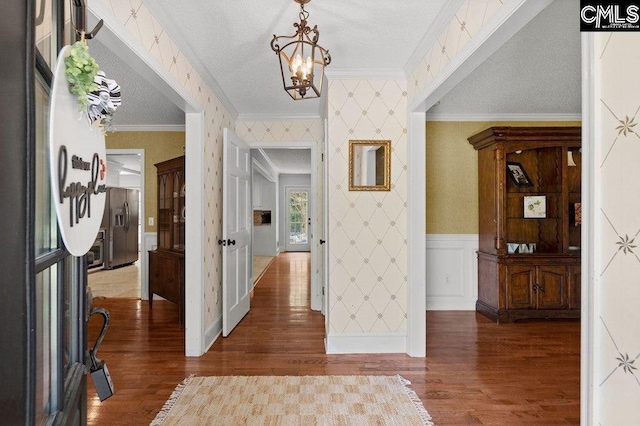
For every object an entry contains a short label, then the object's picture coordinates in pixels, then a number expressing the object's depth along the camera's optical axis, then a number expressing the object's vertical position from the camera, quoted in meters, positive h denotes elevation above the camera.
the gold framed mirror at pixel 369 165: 3.15 +0.41
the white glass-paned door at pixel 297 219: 11.26 -0.18
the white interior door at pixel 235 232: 3.48 -0.20
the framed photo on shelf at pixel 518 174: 4.21 +0.44
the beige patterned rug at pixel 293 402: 2.14 -1.18
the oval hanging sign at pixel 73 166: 0.64 +0.09
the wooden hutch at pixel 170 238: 3.98 -0.29
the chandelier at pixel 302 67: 1.88 +0.74
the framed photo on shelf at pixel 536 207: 4.12 +0.07
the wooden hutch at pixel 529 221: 3.94 -0.09
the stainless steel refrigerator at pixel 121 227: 7.38 -0.28
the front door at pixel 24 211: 0.50 +0.00
